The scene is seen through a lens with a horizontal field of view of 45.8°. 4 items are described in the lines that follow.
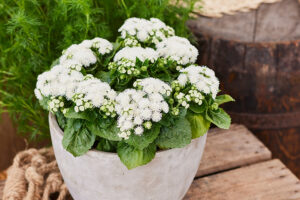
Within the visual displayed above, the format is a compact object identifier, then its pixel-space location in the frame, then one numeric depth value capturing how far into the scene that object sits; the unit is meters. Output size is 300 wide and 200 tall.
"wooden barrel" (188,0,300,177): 1.25
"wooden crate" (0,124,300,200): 0.98
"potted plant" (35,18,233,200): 0.67
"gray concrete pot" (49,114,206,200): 0.71
